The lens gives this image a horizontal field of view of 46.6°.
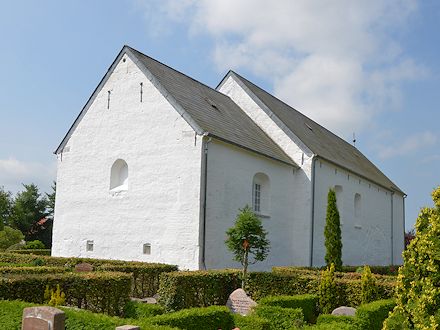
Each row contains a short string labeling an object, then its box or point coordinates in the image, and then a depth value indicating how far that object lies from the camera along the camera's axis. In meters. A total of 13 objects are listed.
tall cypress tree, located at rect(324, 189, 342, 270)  18.19
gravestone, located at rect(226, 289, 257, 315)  11.72
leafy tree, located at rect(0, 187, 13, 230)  39.44
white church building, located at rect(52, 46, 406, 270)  16.31
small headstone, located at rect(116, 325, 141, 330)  5.77
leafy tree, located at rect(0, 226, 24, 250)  30.20
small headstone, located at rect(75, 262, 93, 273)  13.69
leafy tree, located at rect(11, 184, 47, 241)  38.75
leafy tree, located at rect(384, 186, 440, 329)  5.22
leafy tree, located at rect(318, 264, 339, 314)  11.76
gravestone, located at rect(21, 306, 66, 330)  6.09
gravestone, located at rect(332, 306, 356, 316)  10.70
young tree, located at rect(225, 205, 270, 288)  13.82
